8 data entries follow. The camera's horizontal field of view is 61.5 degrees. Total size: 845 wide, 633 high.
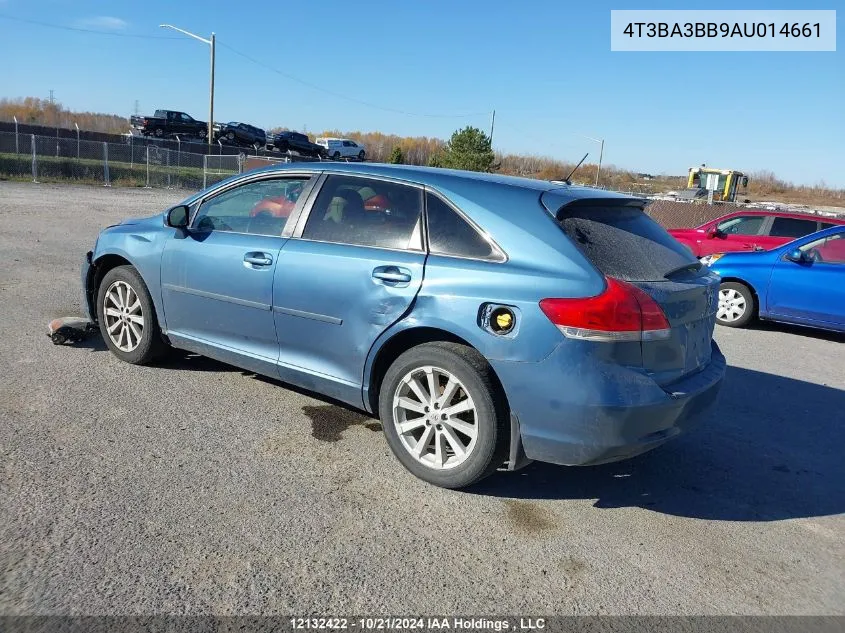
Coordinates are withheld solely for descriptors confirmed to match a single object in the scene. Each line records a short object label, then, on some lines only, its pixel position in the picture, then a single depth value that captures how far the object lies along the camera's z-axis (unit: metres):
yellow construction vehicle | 36.69
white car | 53.00
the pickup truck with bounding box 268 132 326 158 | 51.59
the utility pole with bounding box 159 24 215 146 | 35.87
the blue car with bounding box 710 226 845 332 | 8.66
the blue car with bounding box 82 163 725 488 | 3.41
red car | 12.75
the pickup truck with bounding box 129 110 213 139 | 49.44
